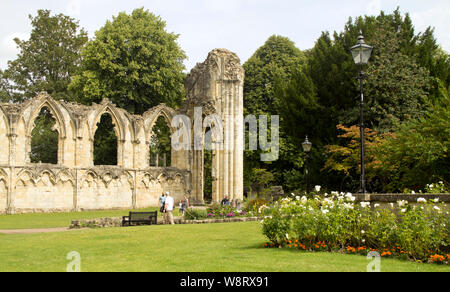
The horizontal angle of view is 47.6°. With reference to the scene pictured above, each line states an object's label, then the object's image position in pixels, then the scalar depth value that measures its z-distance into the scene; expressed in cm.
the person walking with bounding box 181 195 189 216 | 2713
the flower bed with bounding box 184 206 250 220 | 2055
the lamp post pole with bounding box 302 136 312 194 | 2292
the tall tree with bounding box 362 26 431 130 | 2623
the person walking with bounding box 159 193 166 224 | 1973
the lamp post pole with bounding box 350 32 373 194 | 1322
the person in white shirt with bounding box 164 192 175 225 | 1933
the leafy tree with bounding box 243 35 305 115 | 4541
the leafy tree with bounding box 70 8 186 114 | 3838
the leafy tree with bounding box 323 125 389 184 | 2389
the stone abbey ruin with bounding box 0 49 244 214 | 2841
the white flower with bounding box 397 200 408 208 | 949
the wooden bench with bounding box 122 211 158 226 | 1870
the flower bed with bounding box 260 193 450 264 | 890
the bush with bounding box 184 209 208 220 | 2053
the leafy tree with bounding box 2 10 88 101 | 4547
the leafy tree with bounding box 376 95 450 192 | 1770
